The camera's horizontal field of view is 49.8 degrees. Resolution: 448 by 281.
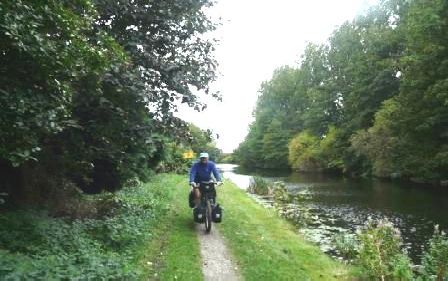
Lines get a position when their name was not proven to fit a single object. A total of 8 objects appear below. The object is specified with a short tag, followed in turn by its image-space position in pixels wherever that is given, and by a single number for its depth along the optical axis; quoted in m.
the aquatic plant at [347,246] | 11.95
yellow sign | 41.28
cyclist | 11.87
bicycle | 11.63
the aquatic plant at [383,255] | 9.09
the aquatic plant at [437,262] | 9.05
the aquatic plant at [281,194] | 25.45
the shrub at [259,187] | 29.78
